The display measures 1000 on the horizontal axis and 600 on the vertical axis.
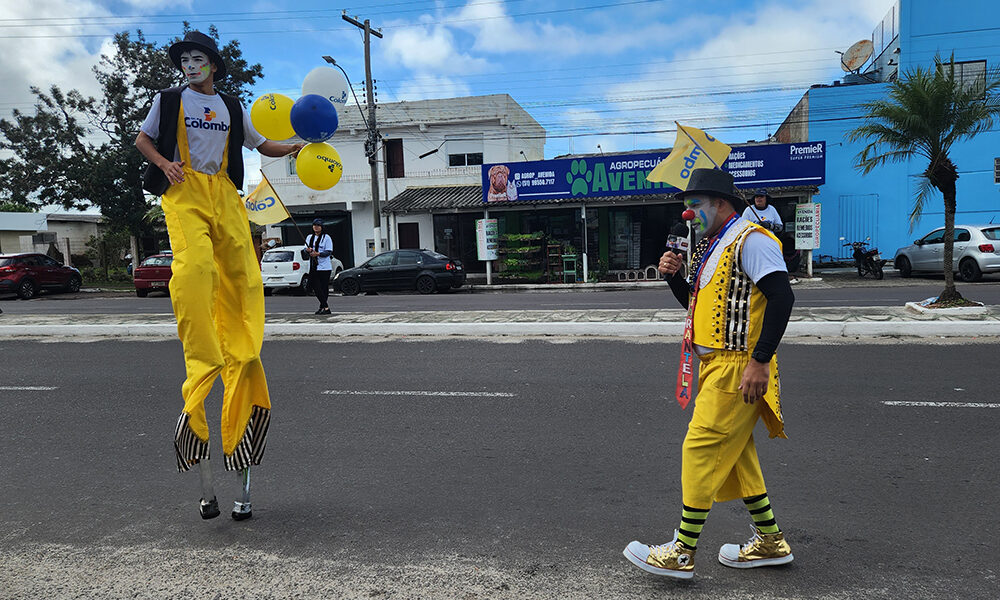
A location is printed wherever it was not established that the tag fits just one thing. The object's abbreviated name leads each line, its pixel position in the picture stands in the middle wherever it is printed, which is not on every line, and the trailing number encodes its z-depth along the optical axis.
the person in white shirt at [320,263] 12.31
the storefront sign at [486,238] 23.41
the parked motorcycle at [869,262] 20.47
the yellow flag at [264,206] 4.33
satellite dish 25.38
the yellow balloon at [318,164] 4.28
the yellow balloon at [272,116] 4.02
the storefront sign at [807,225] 20.64
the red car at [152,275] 22.62
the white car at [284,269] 22.30
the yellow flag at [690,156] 3.26
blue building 23.44
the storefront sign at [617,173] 21.45
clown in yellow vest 2.70
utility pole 23.64
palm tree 10.75
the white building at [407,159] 28.88
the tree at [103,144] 28.88
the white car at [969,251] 17.91
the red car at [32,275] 23.31
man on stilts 3.41
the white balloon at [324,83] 5.22
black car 21.56
